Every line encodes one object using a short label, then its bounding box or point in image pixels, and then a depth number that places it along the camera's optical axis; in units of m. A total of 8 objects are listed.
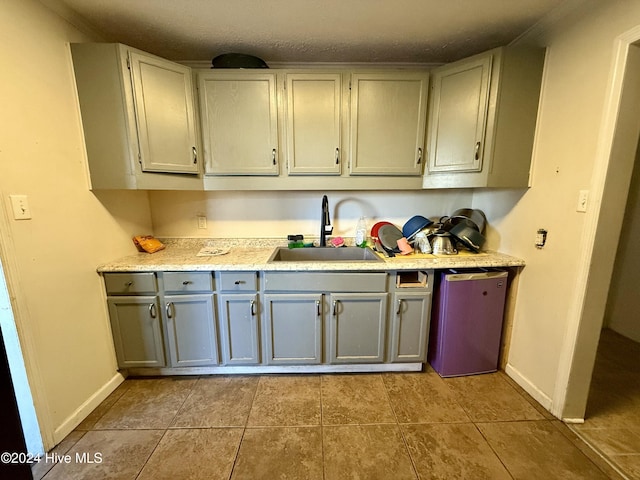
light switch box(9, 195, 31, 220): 1.24
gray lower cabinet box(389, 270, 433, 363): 1.80
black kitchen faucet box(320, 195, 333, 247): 2.14
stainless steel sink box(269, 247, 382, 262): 2.20
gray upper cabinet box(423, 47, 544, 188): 1.62
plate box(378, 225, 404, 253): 2.00
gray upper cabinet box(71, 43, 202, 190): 1.55
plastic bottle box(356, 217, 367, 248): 2.26
